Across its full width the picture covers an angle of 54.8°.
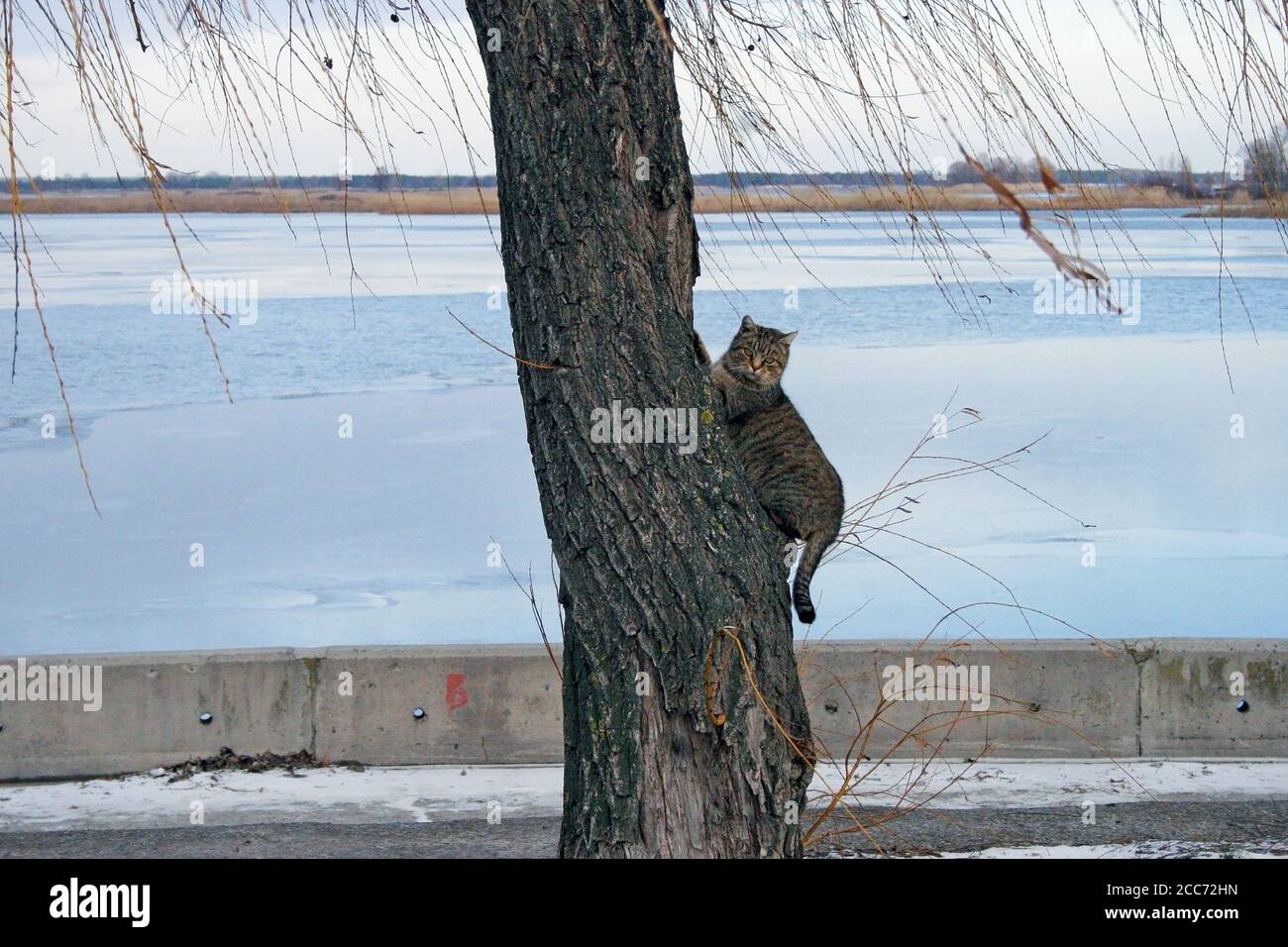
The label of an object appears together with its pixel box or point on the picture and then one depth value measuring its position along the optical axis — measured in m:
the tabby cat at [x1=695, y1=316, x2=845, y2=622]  4.70
